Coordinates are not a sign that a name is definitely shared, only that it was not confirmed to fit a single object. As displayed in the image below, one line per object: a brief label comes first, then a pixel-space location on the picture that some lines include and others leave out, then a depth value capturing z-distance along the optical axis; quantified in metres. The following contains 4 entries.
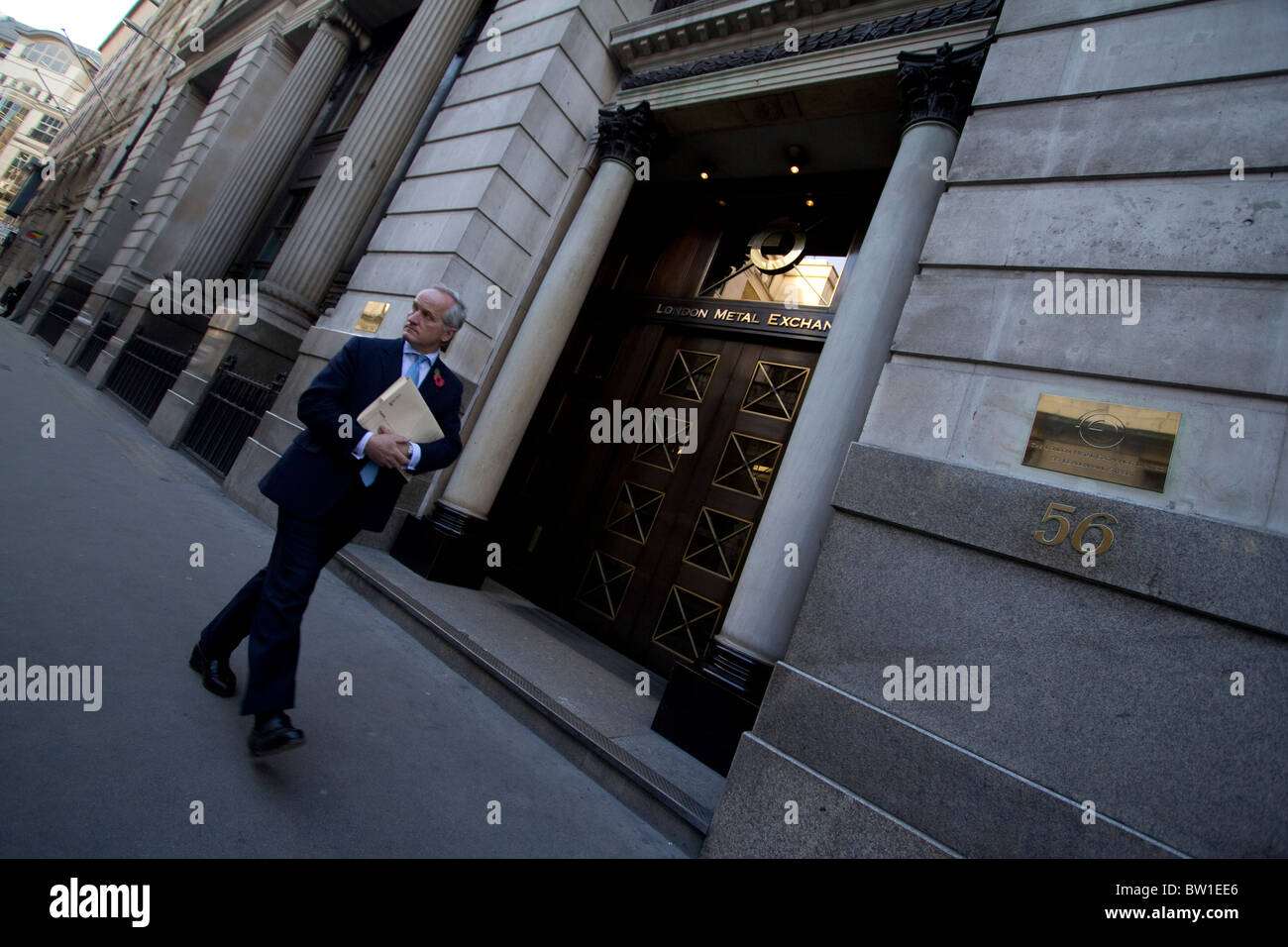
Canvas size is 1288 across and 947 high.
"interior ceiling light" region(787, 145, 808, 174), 7.39
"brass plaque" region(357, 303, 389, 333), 7.41
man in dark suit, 2.57
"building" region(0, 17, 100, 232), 72.12
